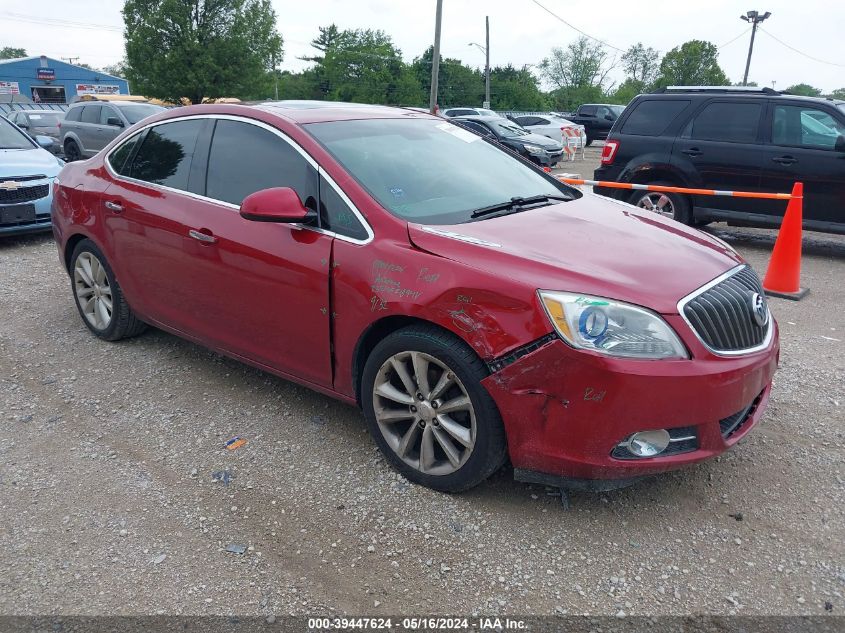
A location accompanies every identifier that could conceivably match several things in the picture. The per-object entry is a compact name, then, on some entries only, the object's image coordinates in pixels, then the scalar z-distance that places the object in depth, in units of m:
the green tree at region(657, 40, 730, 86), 73.81
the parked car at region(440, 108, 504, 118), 26.53
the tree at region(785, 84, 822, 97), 86.21
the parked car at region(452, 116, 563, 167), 17.75
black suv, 7.79
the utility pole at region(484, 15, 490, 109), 49.37
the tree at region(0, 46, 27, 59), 125.12
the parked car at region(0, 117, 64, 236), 8.04
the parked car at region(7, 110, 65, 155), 21.36
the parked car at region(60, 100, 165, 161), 16.11
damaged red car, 2.65
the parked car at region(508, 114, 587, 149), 23.09
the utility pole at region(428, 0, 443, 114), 26.17
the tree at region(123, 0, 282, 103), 38.03
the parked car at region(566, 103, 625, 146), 29.39
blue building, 59.50
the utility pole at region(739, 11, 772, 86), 48.38
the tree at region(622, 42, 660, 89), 90.75
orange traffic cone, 6.33
